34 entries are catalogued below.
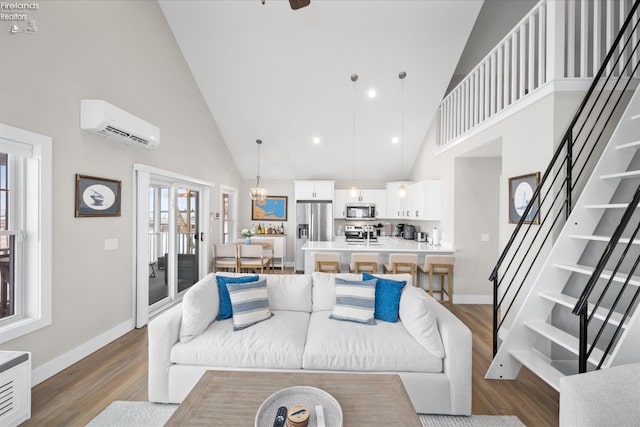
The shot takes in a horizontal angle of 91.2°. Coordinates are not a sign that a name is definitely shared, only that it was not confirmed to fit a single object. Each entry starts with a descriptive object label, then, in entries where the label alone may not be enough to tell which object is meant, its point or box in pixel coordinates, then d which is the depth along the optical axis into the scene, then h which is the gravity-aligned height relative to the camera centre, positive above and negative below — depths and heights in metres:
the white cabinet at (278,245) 7.50 -0.78
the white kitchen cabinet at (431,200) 5.52 +0.23
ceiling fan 2.25 +1.52
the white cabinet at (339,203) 7.42 +0.23
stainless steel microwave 7.31 +0.05
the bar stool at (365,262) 4.70 -0.74
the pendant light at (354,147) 5.23 +1.42
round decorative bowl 1.42 -0.94
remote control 1.37 -0.91
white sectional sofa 2.19 -1.02
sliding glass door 3.83 -0.39
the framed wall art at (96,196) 2.96 +0.16
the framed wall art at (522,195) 3.10 +0.19
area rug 2.10 -1.41
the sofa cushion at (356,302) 2.64 -0.77
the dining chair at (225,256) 5.87 -0.82
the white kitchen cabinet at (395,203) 6.87 +0.23
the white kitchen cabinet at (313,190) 7.32 +0.53
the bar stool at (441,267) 4.65 -0.82
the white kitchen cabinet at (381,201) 7.39 +0.28
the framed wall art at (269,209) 7.98 +0.09
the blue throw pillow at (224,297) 2.73 -0.74
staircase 2.46 -0.10
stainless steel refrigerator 7.25 -0.22
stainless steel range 7.39 -0.46
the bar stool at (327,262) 4.77 -0.75
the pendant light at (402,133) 5.18 +1.61
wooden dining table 6.91 -0.75
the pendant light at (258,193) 6.25 +0.39
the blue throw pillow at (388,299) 2.67 -0.75
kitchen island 4.93 -0.58
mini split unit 2.92 +0.89
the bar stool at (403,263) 4.66 -0.75
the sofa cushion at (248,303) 2.57 -0.78
